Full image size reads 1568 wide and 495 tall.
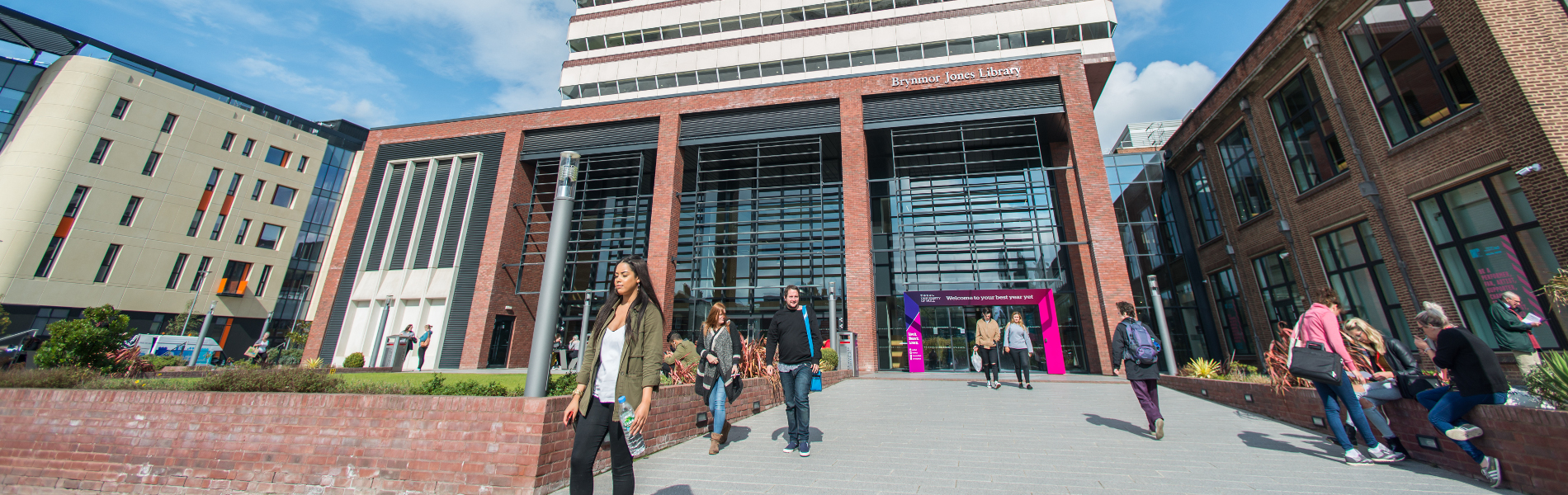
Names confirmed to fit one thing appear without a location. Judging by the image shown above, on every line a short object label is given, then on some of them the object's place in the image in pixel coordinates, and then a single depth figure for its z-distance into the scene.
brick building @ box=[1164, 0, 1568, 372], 8.45
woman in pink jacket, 4.73
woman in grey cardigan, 5.23
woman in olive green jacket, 2.82
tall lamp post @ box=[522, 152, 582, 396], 4.23
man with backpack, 6.01
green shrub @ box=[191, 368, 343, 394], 5.48
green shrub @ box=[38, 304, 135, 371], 8.80
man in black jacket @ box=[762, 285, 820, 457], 5.19
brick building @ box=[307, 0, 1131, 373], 18.05
